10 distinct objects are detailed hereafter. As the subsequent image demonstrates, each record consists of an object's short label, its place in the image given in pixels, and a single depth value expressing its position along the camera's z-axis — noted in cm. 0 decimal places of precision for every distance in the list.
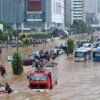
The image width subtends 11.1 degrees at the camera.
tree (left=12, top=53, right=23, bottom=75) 4047
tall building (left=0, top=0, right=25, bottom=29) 14762
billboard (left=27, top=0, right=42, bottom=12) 14788
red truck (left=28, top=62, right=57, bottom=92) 3022
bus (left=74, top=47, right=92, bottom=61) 5703
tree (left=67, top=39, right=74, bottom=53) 6612
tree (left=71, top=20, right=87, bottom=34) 17200
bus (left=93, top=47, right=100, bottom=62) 5625
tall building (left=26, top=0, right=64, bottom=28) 15025
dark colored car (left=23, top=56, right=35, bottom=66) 5110
